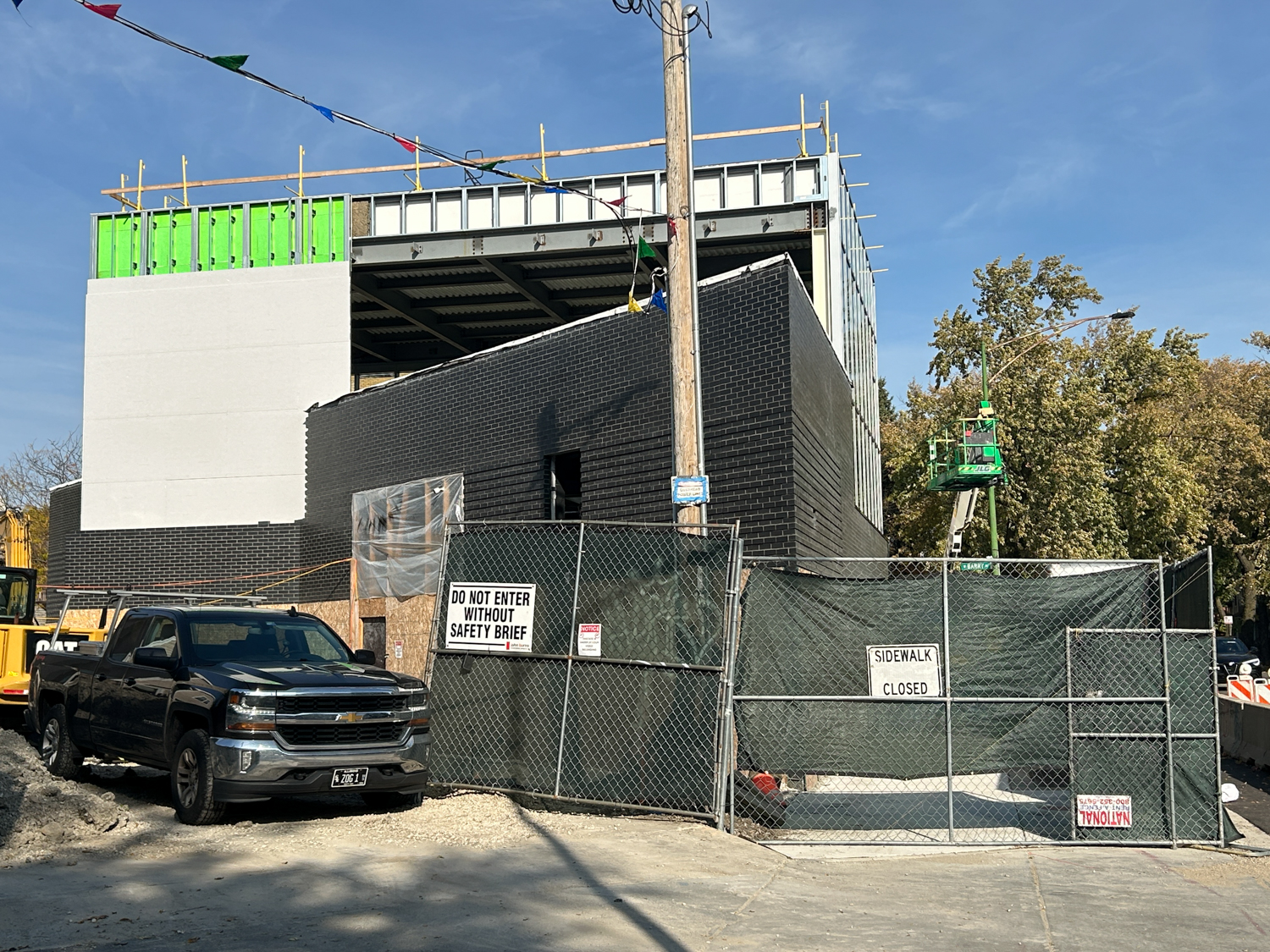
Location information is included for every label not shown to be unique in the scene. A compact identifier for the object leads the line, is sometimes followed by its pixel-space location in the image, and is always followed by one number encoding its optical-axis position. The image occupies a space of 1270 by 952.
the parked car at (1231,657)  36.12
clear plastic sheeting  20.25
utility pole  11.10
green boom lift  29.92
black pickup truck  9.02
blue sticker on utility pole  10.80
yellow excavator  14.61
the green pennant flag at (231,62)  10.25
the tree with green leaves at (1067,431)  34.91
